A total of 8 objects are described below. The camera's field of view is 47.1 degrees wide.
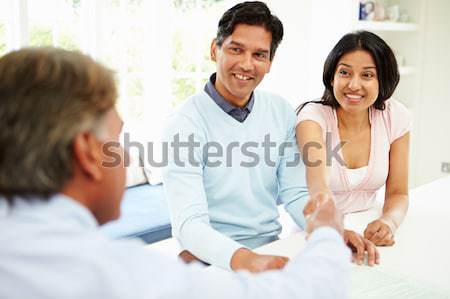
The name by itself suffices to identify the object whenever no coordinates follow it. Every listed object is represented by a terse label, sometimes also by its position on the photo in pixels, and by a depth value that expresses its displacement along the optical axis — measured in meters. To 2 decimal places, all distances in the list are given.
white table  1.22
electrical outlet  4.59
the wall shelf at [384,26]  3.83
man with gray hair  0.60
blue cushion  2.65
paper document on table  1.14
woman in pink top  1.81
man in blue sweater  1.59
